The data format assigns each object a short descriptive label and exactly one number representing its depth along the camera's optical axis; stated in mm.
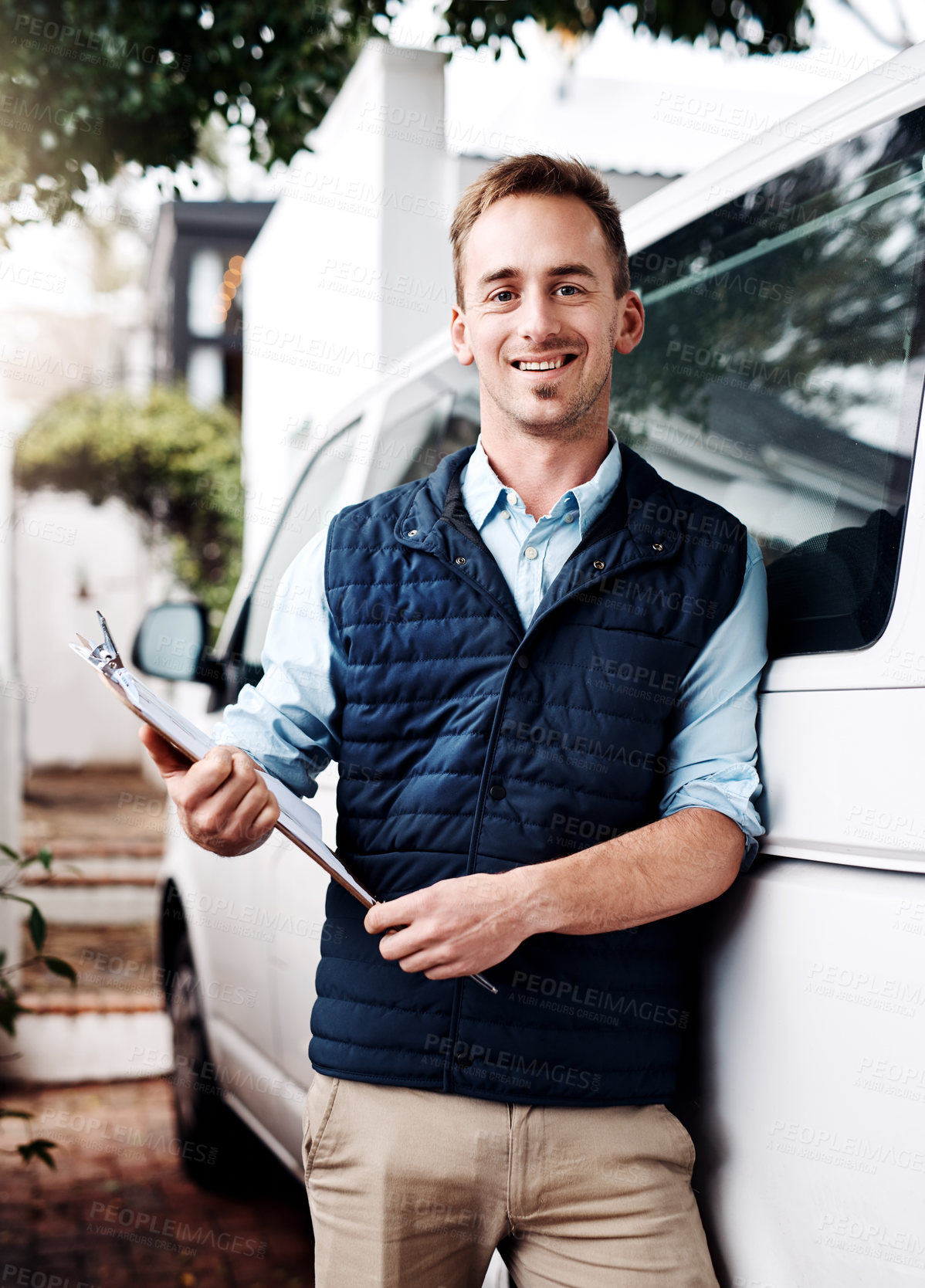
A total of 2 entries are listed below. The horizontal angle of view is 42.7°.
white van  1298
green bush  13289
